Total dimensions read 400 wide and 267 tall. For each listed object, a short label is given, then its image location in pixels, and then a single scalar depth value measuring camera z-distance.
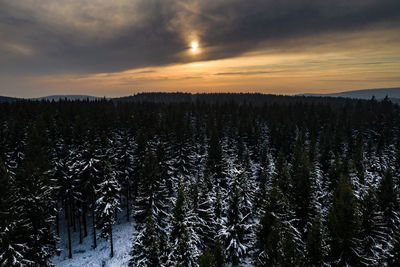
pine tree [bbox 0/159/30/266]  18.84
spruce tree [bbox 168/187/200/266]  20.00
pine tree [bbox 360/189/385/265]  21.80
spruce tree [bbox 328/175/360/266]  18.39
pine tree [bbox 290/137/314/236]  24.44
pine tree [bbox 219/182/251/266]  23.23
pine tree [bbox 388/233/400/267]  15.29
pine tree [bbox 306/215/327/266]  17.03
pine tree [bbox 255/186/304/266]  15.97
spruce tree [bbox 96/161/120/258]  29.97
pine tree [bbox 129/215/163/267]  19.11
